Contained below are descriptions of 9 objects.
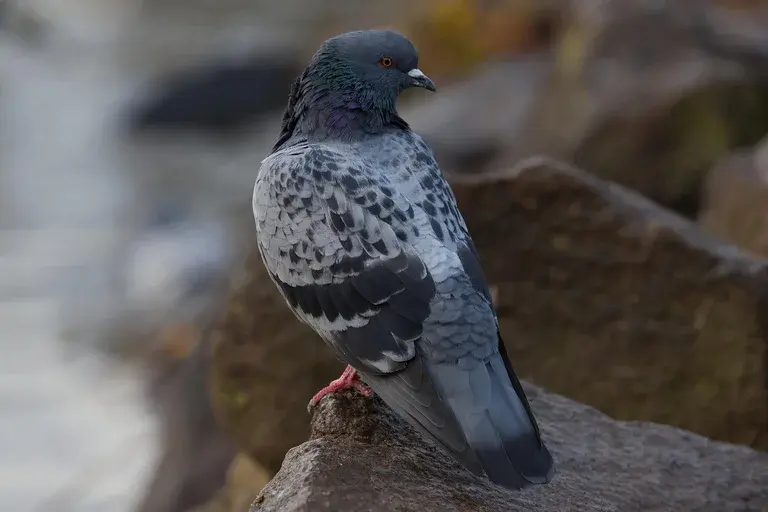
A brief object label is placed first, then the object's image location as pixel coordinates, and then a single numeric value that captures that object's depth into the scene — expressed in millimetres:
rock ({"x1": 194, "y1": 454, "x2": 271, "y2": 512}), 12437
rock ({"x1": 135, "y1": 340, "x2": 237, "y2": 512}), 14273
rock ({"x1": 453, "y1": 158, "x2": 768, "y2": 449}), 10234
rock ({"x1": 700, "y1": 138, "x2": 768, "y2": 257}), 14117
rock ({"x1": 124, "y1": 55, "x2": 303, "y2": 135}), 34469
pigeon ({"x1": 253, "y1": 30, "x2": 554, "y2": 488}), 5871
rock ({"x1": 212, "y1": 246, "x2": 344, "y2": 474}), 10867
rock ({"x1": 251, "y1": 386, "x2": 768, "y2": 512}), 5906
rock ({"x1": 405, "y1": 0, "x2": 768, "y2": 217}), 17203
